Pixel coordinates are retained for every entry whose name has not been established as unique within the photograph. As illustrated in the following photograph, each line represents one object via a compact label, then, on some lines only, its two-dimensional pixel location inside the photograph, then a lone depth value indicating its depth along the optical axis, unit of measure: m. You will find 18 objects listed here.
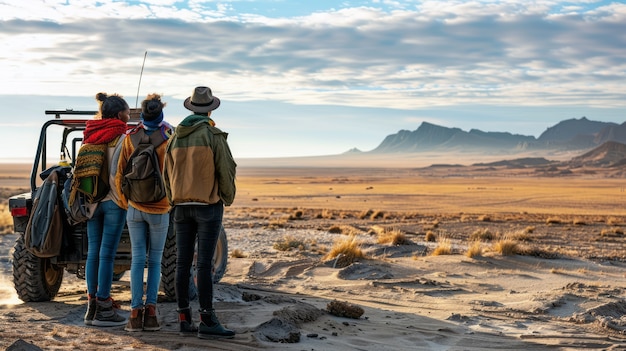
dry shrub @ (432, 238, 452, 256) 15.60
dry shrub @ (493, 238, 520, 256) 15.25
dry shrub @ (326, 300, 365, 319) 8.11
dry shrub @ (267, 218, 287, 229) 25.25
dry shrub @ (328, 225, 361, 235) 22.98
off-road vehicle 8.23
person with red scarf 7.00
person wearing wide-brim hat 6.34
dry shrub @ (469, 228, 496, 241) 21.16
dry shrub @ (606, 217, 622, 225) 29.83
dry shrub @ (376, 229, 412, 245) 17.52
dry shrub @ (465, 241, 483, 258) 14.66
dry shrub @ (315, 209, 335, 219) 31.72
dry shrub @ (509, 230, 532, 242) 21.26
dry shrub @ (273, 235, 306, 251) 17.39
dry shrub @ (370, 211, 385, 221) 31.53
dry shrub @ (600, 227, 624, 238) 24.12
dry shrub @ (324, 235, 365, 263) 13.76
